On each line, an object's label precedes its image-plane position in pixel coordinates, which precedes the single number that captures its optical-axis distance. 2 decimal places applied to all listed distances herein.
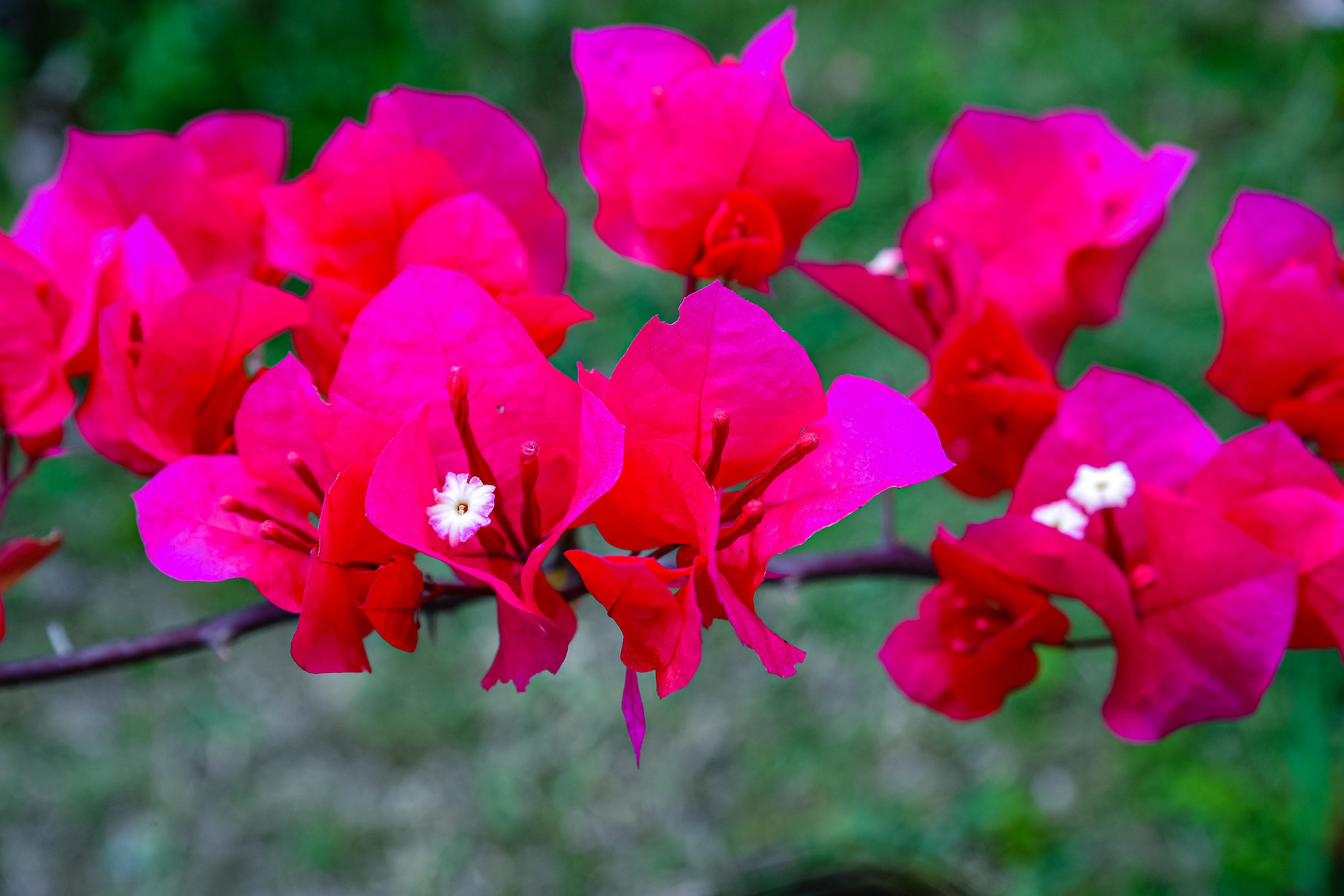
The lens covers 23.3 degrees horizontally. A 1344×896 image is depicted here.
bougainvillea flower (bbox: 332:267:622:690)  0.35
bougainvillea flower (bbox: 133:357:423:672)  0.35
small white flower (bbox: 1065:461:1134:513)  0.37
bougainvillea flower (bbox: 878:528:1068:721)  0.38
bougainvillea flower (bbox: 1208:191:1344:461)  0.38
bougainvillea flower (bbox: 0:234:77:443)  0.38
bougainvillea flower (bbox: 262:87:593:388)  0.38
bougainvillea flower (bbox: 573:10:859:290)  0.38
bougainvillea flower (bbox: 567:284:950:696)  0.35
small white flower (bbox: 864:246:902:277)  0.41
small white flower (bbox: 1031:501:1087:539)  0.38
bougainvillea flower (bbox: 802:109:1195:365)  0.39
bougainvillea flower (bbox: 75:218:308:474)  0.37
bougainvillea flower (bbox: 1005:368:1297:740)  0.36
